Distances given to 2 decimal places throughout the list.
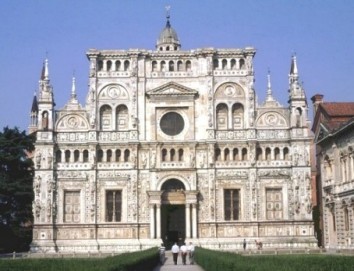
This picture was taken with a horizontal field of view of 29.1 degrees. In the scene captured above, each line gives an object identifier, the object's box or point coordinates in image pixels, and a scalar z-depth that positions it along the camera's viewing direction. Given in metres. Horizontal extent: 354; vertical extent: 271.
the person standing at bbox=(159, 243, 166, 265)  50.78
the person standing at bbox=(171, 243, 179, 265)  47.25
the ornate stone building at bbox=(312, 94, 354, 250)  50.22
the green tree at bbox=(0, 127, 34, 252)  63.47
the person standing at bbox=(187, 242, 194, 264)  50.48
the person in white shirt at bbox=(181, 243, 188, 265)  48.25
